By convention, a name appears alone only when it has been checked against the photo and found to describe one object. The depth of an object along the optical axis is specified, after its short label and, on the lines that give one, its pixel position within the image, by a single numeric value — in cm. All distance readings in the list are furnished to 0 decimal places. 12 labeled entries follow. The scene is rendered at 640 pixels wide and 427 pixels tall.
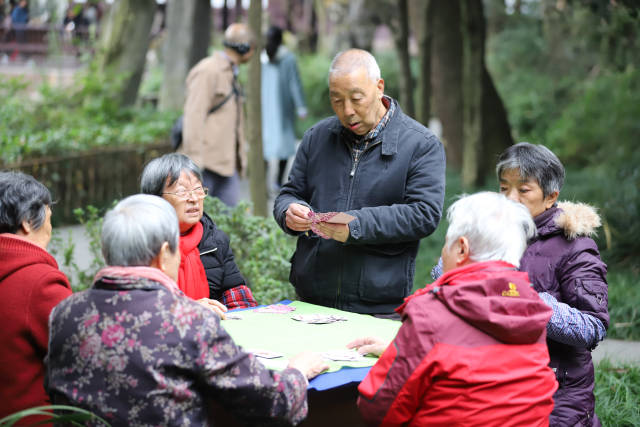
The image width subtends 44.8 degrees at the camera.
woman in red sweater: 292
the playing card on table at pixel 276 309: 366
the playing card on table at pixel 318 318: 348
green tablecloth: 305
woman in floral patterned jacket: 240
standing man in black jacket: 370
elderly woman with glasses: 371
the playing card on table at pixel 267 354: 297
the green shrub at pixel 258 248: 564
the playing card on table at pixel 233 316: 351
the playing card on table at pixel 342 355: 298
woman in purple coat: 315
